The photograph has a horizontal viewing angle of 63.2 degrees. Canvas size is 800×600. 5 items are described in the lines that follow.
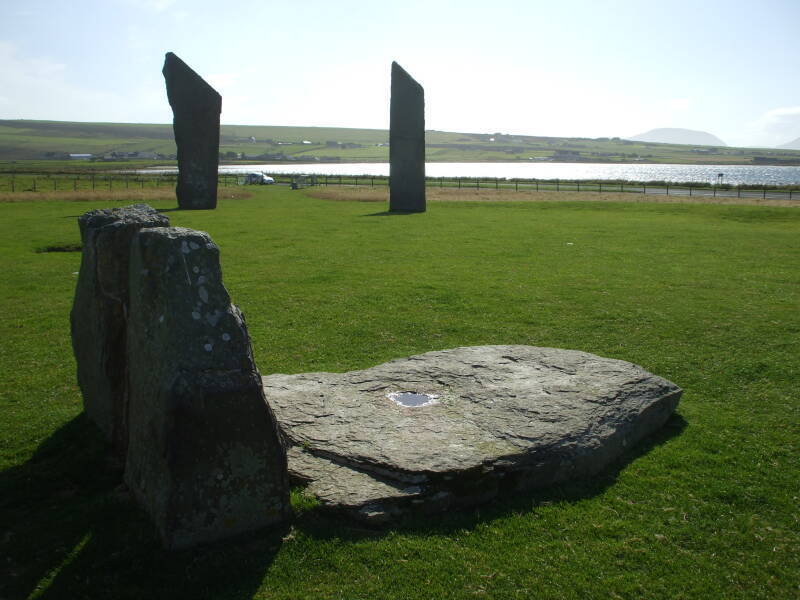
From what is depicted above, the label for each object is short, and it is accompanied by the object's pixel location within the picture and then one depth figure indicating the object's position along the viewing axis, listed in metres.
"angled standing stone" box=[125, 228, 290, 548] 4.19
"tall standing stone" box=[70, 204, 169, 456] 5.53
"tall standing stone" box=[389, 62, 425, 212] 28.48
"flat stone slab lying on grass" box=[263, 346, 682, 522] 4.87
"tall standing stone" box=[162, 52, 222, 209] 27.98
